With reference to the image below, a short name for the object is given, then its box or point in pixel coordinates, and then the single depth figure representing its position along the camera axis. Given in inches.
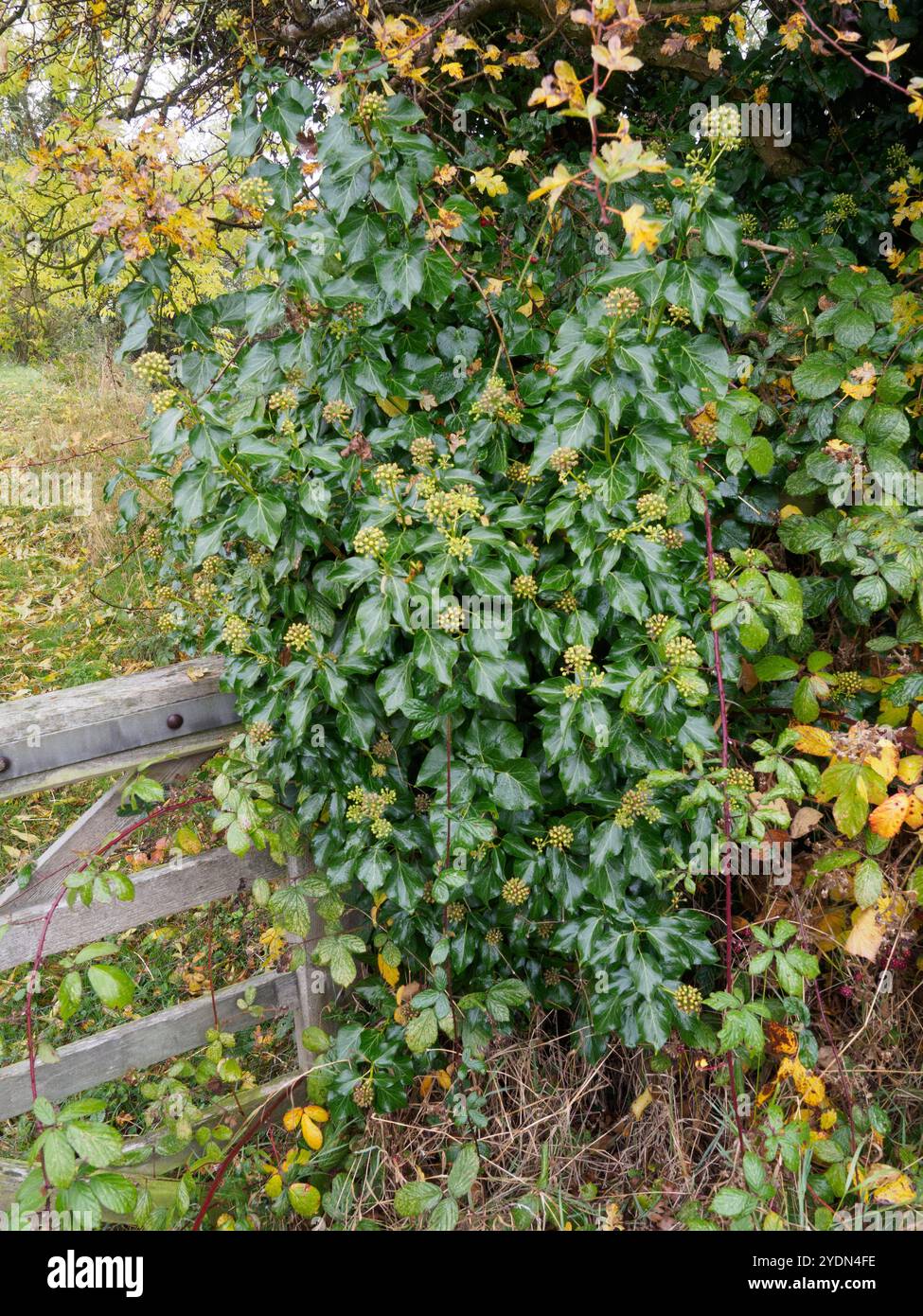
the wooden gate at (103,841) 75.2
